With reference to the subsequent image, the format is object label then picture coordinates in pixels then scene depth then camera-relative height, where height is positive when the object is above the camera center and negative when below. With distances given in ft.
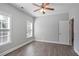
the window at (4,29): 6.67 -0.08
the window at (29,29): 12.04 -0.19
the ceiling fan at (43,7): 6.36 +2.92
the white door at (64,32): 11.02 -0.94
